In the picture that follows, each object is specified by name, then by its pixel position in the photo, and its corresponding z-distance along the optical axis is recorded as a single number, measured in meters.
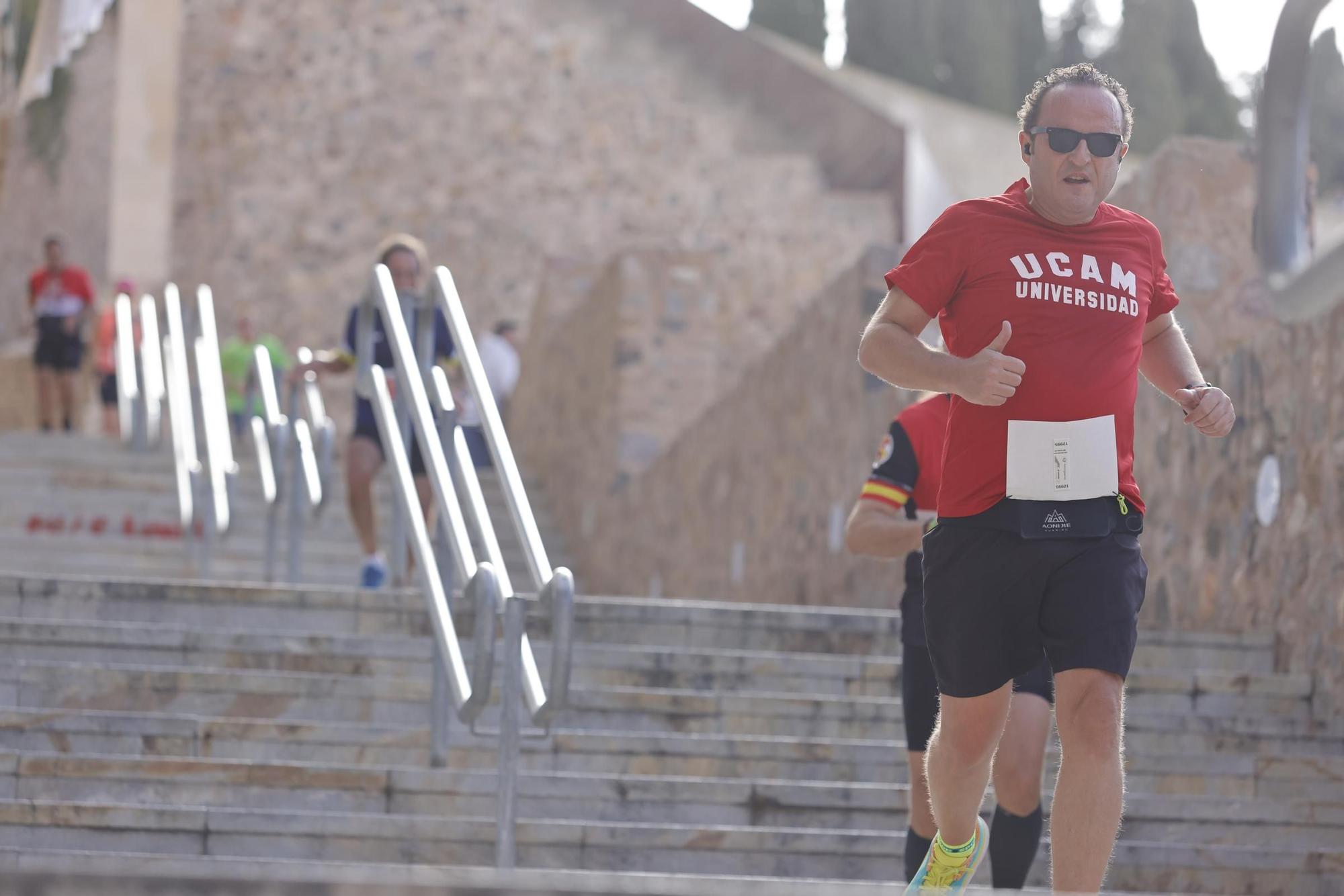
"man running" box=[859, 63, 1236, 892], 6.39
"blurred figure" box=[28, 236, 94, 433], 24.42
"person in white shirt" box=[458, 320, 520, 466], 28.52
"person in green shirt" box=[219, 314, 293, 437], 27.48
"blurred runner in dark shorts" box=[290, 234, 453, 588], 14.63
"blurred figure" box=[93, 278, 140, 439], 29.50
